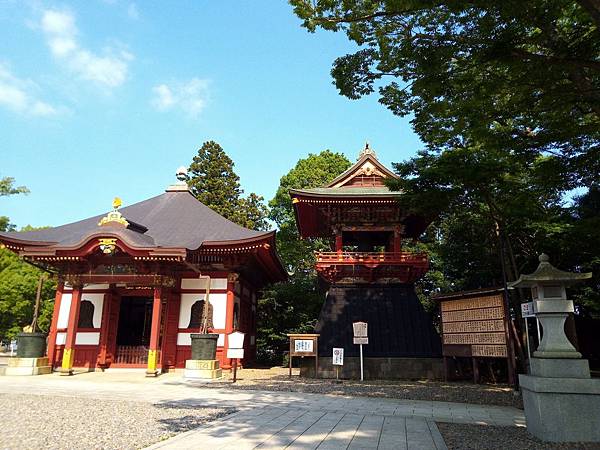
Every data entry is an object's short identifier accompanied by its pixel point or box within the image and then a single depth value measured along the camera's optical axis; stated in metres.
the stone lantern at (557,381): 6.01
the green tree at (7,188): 33.22
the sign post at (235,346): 12.38
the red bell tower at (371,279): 15.70
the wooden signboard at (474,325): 13.23
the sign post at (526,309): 9.24
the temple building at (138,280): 14.73
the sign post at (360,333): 14.30
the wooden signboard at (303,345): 14.82
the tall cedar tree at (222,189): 29.11
